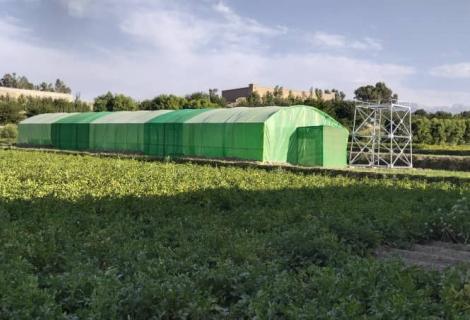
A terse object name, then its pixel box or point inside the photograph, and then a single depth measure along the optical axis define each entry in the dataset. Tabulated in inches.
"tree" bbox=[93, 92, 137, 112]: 2459.4
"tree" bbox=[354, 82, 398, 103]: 3656.5
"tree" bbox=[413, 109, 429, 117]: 2834.9
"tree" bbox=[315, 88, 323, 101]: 3643.0
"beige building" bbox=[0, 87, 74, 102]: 3401.8
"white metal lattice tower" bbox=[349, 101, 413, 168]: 1072.2
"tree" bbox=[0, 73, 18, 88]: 5177.7
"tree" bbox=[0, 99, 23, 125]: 2458.2
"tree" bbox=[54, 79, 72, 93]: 5301.7
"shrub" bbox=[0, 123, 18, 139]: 2046.0
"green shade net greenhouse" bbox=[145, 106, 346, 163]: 984.3
